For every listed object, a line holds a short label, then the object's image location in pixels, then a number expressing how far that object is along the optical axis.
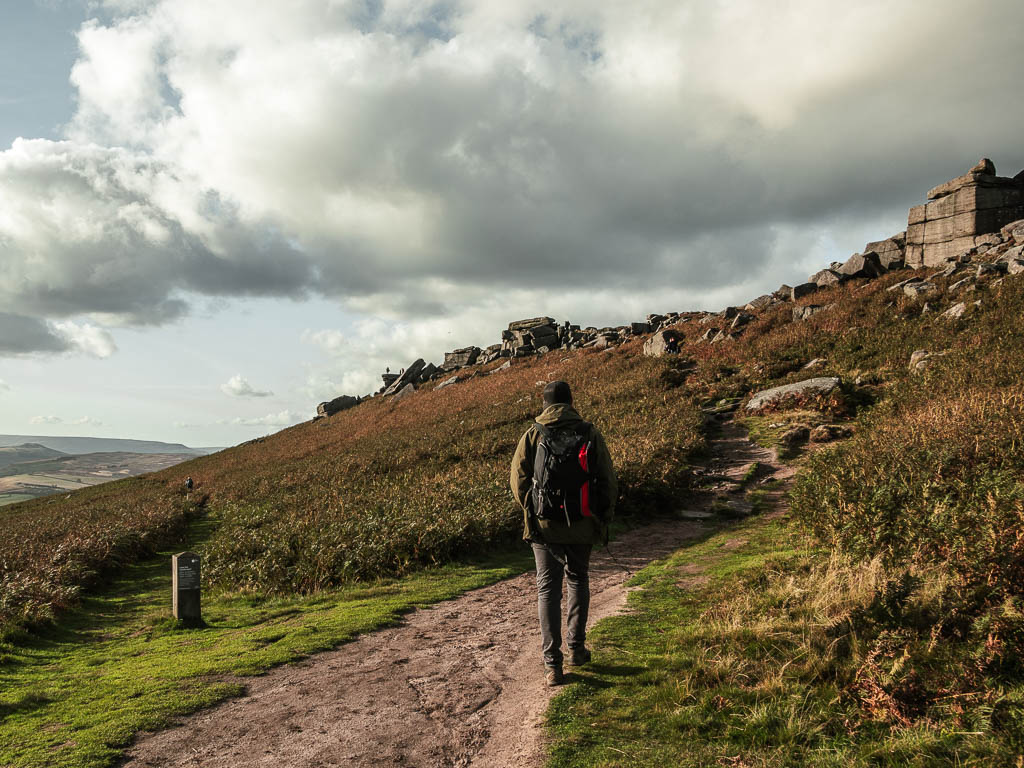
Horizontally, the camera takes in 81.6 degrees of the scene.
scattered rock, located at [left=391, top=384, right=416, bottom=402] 47.05
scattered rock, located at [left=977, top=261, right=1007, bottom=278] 24.00
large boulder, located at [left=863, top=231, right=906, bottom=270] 33.94
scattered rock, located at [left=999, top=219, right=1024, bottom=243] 28.59
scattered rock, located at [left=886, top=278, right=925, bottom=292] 27.45
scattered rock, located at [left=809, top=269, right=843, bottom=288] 34.16
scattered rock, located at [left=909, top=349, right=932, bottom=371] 17.48
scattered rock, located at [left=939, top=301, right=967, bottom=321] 20.47
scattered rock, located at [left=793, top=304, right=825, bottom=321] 29.34
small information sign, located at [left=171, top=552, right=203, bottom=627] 9.92
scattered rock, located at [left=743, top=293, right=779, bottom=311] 35.47
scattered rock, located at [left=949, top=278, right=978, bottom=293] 23.61
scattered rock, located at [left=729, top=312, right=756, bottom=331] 32.09
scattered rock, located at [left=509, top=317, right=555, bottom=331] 54.73
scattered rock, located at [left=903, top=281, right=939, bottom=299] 24.89
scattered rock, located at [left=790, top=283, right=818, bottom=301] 34.28
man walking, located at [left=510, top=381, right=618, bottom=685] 5.84
